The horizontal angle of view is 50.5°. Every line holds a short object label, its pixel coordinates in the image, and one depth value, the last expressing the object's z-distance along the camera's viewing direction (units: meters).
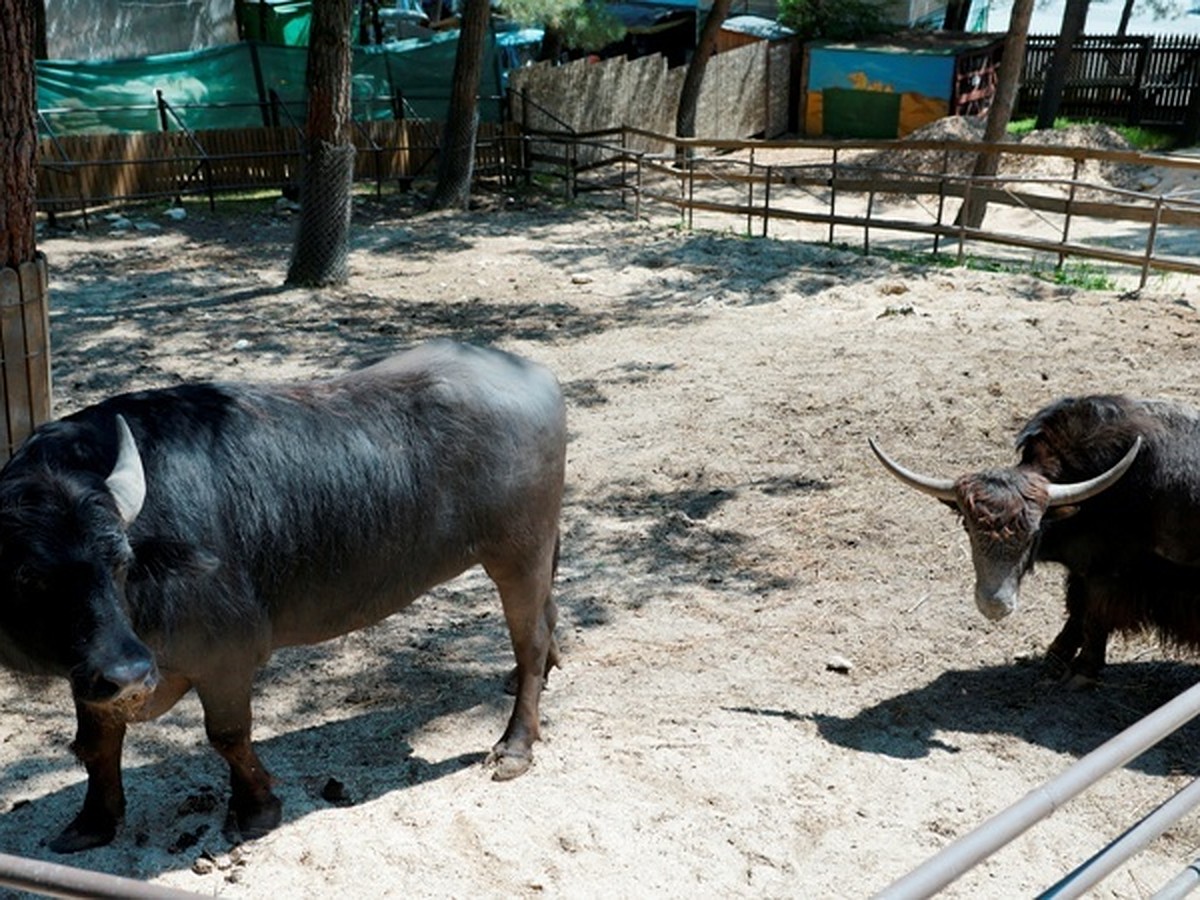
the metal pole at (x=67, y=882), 1.97
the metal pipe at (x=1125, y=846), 2.37
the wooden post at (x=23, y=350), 5.91
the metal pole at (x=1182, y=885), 2.68
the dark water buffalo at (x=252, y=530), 3.83
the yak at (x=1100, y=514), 5.70
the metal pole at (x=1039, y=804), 2.10
